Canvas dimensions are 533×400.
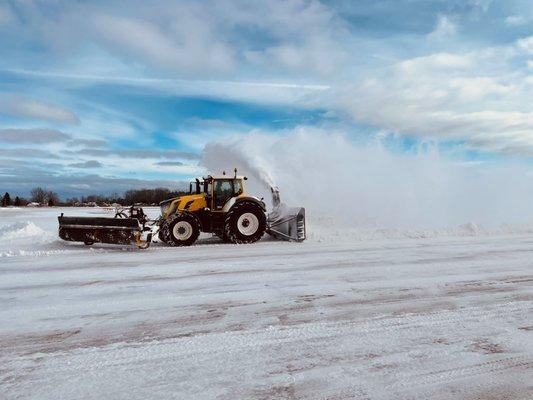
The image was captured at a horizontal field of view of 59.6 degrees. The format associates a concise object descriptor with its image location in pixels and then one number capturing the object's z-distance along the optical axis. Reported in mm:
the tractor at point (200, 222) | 12328
